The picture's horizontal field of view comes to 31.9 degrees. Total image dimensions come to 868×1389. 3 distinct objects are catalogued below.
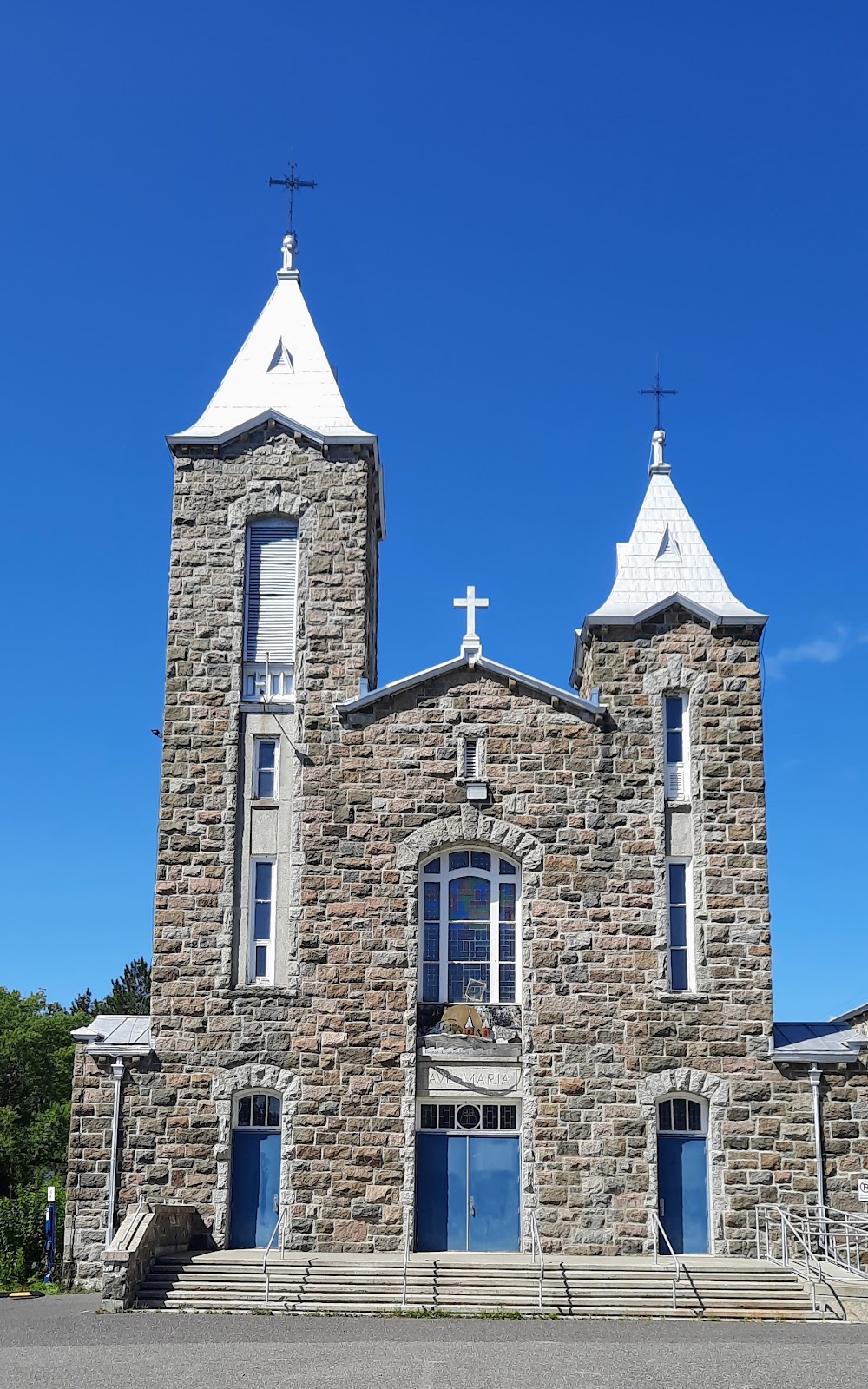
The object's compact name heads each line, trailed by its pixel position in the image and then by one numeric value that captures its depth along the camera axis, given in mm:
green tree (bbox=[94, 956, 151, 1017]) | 43688
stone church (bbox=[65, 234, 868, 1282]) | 22031
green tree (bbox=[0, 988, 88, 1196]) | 46875
